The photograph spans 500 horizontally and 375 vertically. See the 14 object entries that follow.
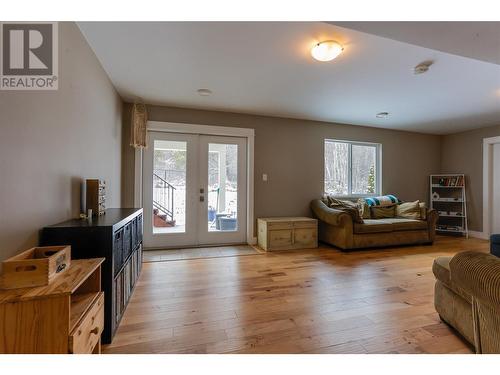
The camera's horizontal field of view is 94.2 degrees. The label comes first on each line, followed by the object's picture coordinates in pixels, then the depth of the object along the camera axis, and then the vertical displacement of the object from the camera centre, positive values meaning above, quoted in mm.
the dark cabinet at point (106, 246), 1474 -395
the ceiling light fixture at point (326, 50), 1994 +1222
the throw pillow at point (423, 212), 4176 -429
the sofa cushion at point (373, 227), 3715 -630
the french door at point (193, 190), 3723 -35
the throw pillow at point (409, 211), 4235 -417
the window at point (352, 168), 4727 +424
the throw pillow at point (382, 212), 4430 -463
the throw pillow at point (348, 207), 3727 -323
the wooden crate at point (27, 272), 992 -370
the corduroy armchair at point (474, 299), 1104 -661
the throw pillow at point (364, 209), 4273 -383
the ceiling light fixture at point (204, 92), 3084 +1298
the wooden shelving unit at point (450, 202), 5004 -293
